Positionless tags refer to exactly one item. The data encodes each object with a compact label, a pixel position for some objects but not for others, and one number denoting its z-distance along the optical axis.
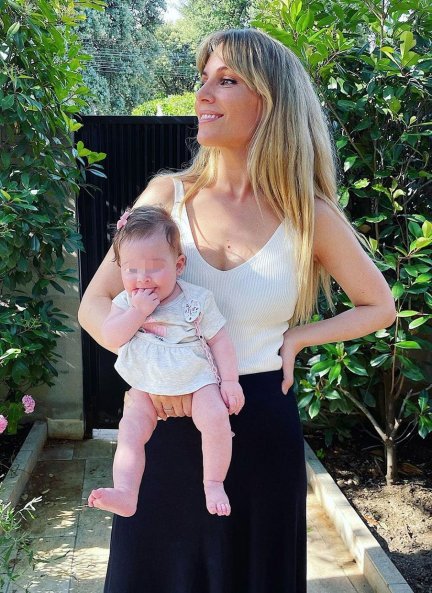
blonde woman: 1.56
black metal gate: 4.19
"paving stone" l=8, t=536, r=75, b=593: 2.75
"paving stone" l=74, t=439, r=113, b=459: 4.16
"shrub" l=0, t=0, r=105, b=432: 3.27
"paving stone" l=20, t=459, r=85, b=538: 3.27
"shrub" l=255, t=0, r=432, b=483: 3.06
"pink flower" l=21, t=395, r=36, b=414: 3.59
